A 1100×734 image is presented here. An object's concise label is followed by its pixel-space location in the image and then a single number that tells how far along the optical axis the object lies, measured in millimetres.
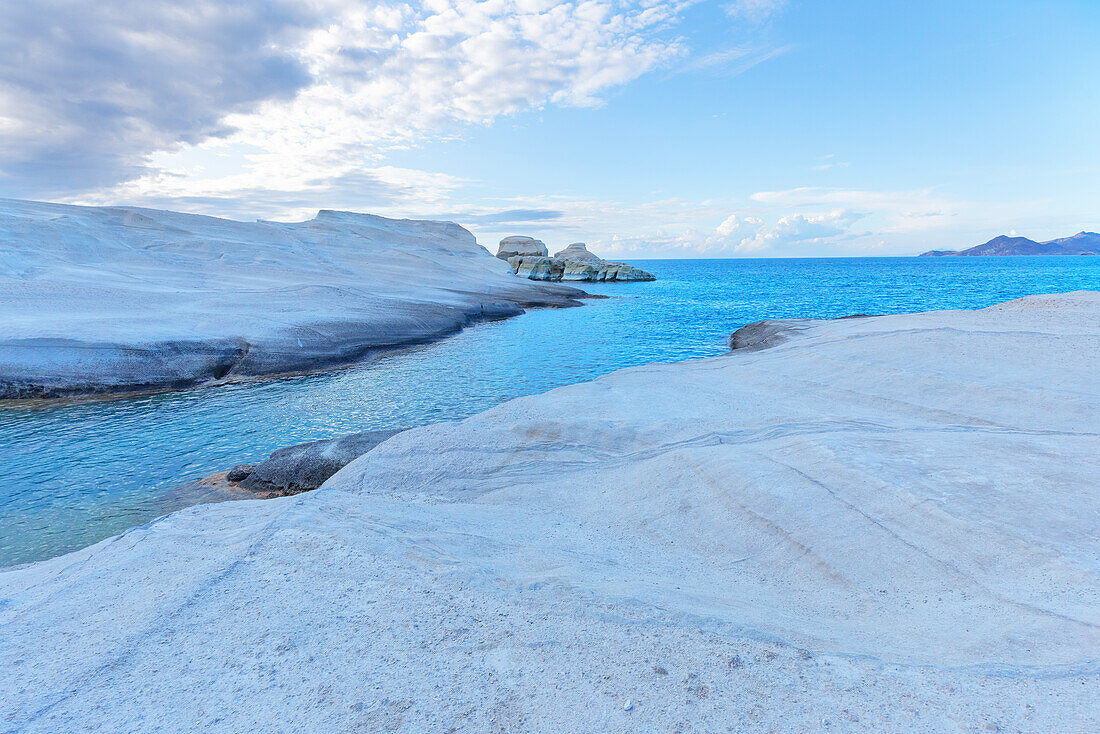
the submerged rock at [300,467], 11000
